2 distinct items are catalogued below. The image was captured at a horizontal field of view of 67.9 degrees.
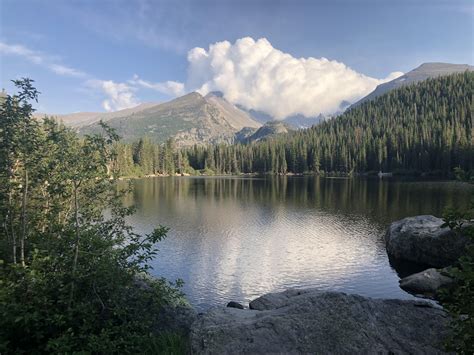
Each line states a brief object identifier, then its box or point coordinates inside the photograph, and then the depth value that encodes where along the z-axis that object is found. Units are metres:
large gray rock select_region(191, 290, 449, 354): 8.73
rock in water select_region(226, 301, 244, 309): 21.67
